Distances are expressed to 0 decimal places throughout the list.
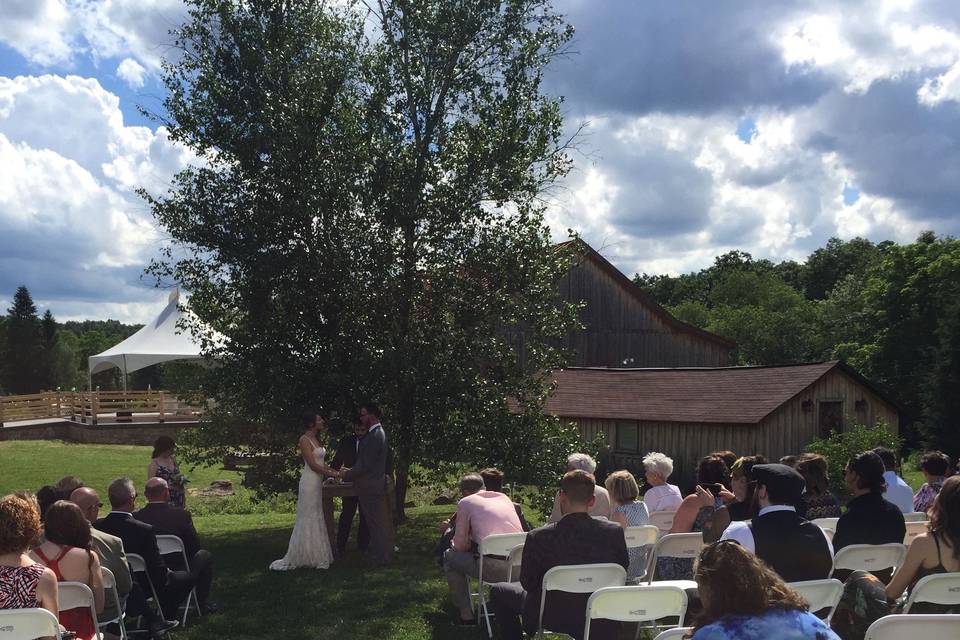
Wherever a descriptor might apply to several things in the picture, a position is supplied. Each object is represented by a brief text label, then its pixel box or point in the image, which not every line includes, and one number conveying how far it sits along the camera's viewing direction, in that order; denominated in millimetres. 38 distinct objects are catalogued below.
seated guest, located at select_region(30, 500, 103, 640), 5723
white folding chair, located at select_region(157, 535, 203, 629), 7828
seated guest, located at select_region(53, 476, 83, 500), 7243
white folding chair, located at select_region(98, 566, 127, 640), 6230
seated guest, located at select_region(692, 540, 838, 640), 3312
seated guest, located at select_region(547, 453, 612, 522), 8016
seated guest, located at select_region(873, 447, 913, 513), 9258
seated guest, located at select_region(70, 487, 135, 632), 6398
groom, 11023
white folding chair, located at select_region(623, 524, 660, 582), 7304
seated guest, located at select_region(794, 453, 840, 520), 7715
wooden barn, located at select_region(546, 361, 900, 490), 29109
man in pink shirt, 7910
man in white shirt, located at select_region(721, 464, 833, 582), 5305
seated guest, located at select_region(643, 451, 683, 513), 8508
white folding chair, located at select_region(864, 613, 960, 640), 4023
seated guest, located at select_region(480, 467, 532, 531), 8695
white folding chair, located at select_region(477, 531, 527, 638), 7469
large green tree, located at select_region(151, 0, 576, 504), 13867
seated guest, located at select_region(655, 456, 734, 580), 7281
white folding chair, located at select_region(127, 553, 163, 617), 7285
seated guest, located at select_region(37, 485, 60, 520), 7229
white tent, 37500
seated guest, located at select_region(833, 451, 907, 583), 6426
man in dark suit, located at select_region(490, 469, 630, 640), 5953
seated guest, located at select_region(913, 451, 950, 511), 9086
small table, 11391
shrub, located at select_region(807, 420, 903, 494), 26219
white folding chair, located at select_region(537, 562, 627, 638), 5750
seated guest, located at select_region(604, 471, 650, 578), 7945
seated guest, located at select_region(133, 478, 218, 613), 7977
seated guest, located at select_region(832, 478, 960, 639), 5000
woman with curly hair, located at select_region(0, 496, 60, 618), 5012
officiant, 12156
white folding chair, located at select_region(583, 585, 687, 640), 5125
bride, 10883
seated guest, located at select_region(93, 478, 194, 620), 7281
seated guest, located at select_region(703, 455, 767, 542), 6608
